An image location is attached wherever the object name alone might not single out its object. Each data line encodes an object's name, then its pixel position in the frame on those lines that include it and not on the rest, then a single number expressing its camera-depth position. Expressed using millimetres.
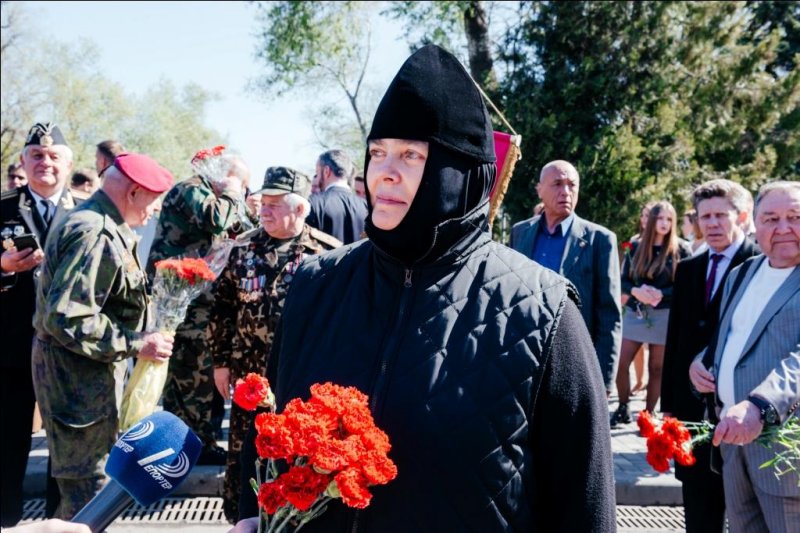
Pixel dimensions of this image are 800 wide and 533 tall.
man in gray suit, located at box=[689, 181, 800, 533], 3016
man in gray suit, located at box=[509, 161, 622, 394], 5246
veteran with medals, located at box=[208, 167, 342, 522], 4258
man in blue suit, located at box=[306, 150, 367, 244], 6195
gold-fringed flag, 3812
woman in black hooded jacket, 1718
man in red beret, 3557
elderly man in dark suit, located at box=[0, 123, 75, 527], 4828
